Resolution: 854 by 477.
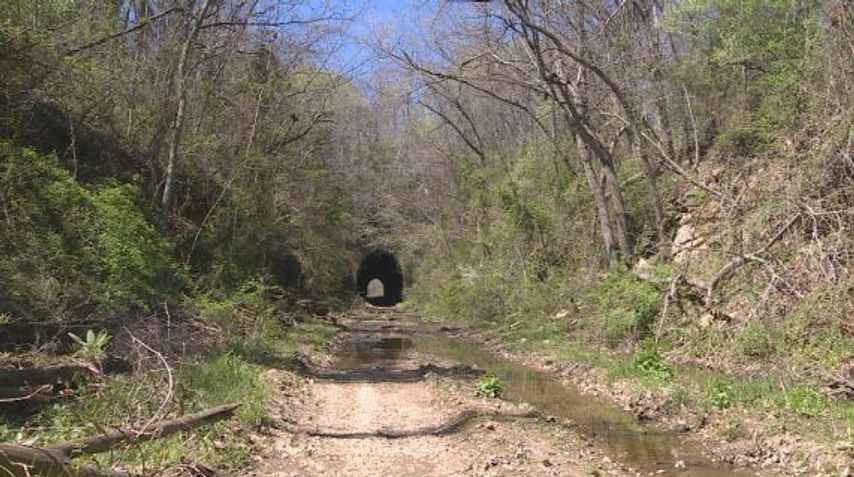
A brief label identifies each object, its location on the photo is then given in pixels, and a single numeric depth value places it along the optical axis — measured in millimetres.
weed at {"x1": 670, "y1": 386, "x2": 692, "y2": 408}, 11500
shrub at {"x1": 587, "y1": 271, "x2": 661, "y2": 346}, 17141
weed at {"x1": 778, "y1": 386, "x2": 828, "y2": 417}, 9672
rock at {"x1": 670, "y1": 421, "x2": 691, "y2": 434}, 10656
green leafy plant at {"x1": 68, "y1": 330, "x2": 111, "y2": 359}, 8172
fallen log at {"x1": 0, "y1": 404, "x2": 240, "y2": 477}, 5215
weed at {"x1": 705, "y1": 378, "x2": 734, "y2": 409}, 10836
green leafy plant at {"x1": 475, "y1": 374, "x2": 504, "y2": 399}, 13587
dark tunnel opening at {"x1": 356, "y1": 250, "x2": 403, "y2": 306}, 65562
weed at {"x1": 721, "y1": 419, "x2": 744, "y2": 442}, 9852
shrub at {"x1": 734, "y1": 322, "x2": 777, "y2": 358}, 12977
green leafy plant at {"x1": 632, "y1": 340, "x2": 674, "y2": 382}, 13180
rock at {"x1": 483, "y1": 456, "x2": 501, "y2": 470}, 8823
